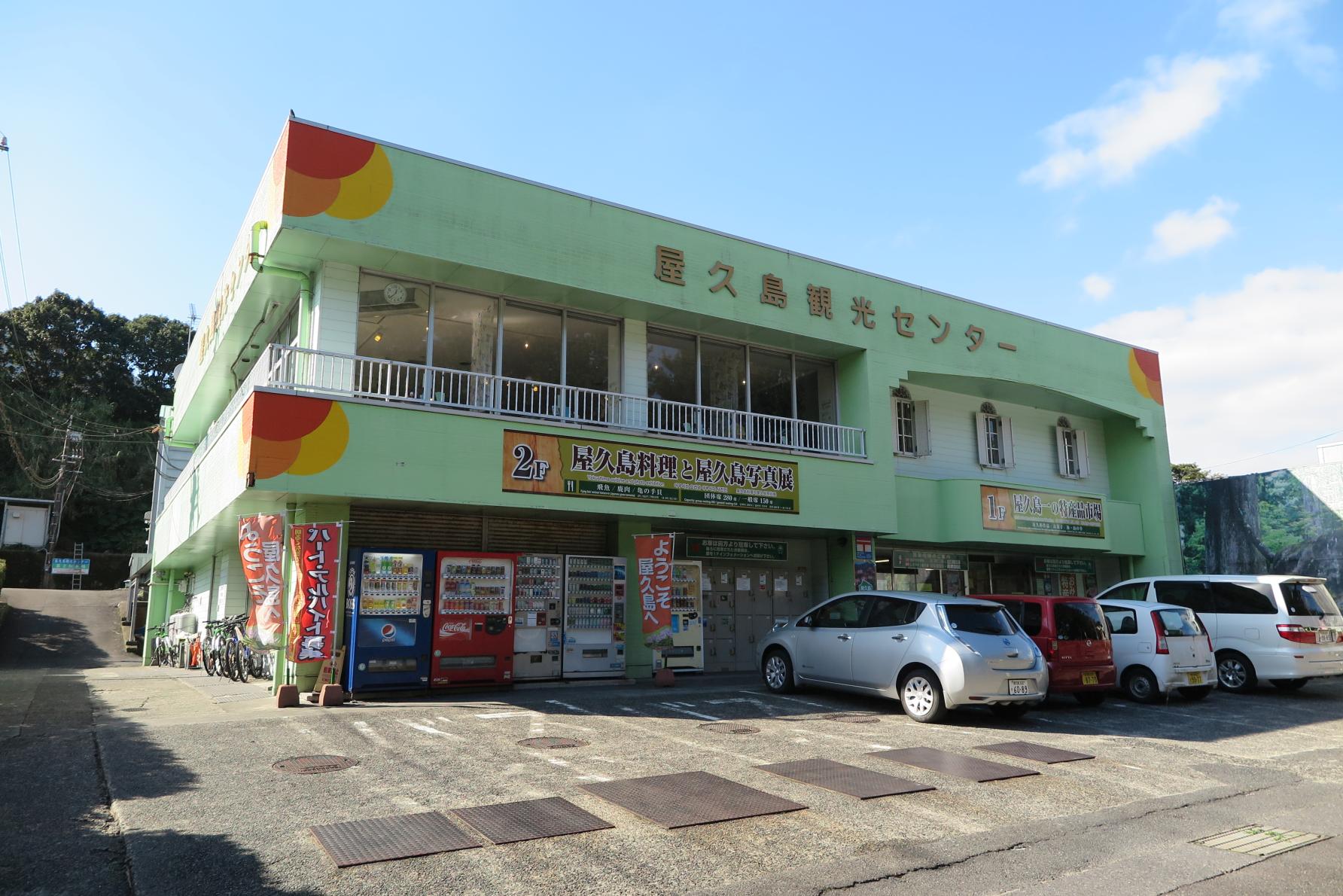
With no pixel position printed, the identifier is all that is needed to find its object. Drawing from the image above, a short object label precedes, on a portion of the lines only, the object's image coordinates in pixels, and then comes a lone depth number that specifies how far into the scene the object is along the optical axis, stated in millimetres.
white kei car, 12695
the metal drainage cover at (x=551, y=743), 8531
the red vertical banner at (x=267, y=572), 11383
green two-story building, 12039
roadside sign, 42719
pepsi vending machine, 11953
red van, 11953
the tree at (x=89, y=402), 44062
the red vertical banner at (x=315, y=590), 11195
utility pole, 41594
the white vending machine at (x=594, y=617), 14258
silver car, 10250
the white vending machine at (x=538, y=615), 13742
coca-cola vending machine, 12609
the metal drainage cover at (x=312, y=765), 7242
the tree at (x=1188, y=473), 47347
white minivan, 13461
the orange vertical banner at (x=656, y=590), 13984
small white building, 40812
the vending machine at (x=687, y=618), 15781
